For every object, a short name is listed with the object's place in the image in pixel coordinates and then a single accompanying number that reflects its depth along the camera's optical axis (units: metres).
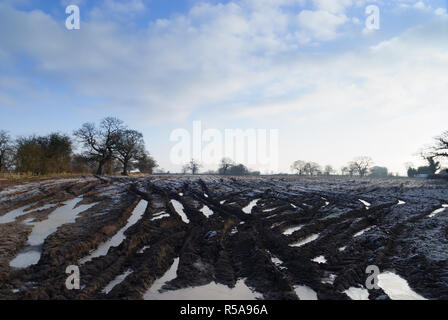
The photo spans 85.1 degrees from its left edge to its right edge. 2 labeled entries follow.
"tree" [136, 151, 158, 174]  45.38
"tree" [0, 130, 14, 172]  35.83
